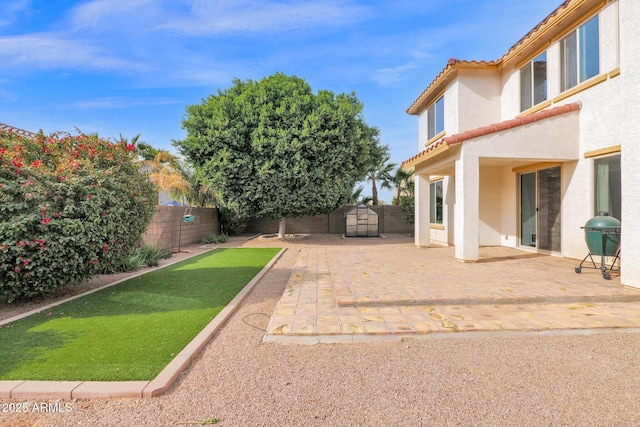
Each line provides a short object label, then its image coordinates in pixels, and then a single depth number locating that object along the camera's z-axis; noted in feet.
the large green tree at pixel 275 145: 46.70
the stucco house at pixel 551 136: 20.52
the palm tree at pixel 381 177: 87.10
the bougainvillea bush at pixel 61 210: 17.02
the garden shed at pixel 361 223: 66.13
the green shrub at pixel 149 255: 32.07
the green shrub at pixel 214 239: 55.36
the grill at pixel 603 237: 22.00
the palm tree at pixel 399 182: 82.75
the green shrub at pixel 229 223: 66.16
